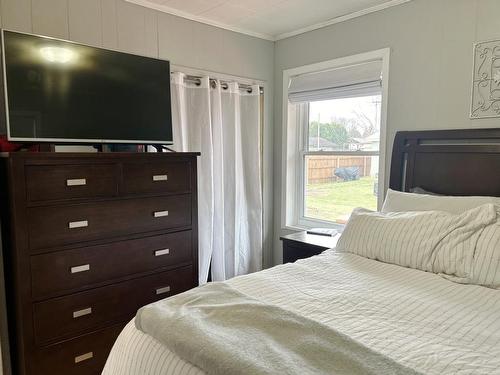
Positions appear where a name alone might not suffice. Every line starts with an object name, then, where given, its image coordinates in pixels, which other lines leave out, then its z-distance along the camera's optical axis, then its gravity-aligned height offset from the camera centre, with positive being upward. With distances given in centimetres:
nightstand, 264 -67
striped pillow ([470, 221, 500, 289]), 161 -48
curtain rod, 285 +59
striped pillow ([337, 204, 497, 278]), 172 -44
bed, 107 -58
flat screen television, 183 +34
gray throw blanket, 94 -54
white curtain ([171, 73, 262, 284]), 288 -11
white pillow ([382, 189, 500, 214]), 197 -28
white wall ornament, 218 +44
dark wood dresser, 174 -49
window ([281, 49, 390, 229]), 280 +13
